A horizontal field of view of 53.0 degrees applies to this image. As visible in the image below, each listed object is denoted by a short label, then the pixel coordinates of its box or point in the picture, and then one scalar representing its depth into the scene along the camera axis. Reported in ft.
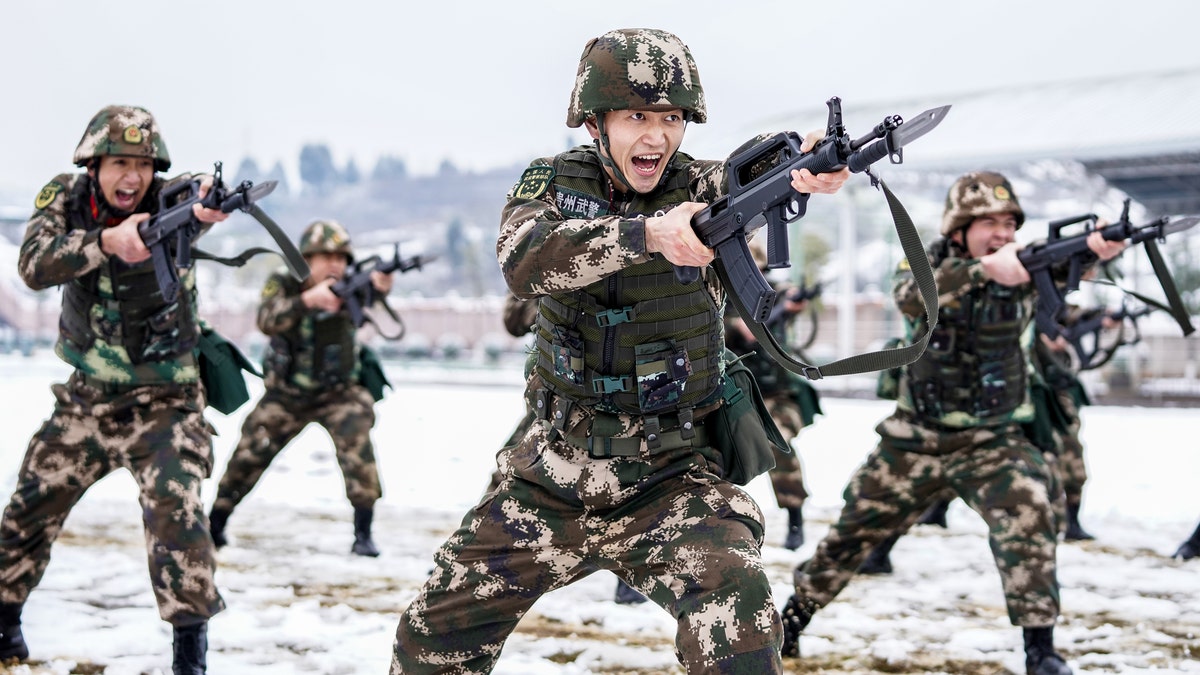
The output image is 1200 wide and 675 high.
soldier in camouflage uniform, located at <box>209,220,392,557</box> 21.59
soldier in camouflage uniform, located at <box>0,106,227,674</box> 13.33
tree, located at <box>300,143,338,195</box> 583.17
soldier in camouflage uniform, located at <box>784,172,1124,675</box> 14.01
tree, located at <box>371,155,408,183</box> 592.19
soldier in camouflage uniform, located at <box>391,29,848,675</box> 9.41
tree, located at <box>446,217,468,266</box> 376.27
